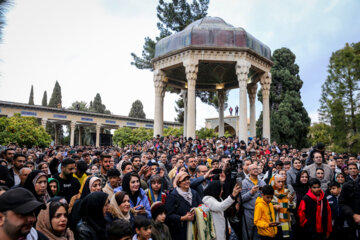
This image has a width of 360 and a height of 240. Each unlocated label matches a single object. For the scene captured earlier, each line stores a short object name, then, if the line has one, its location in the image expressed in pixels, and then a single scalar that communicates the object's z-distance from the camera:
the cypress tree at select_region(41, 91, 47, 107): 56.55
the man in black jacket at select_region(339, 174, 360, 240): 4.84
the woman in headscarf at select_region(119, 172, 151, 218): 4.09
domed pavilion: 18.08
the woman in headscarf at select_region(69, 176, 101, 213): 4.11
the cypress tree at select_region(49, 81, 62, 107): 53.19
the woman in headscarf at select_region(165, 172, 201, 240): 3.97
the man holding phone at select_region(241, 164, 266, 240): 4.96
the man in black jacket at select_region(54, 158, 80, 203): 4.84
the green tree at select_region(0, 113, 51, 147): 20.19
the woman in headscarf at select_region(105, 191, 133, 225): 3.48
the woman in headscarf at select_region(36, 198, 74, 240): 2.92
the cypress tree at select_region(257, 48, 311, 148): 25.84
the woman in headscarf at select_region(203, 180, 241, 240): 4.07
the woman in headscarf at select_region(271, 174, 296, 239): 4.77
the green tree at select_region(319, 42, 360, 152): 14.47
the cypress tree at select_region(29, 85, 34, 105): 57.42
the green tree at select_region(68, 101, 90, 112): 57.23
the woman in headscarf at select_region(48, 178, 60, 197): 4.62
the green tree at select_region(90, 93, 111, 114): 57.97
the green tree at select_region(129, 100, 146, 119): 57.34
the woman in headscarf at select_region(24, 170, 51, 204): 4.09
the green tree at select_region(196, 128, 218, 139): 28.83
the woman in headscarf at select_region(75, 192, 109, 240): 3.04
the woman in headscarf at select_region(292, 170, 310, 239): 5.80
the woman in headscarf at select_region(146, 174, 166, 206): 4.50
